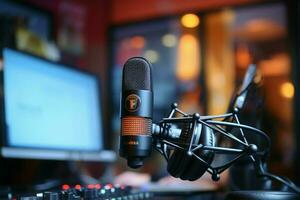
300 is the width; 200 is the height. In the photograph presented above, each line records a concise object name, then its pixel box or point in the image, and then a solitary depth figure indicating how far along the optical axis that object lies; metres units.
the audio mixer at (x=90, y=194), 0.74
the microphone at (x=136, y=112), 0.69
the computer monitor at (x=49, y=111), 1.25
